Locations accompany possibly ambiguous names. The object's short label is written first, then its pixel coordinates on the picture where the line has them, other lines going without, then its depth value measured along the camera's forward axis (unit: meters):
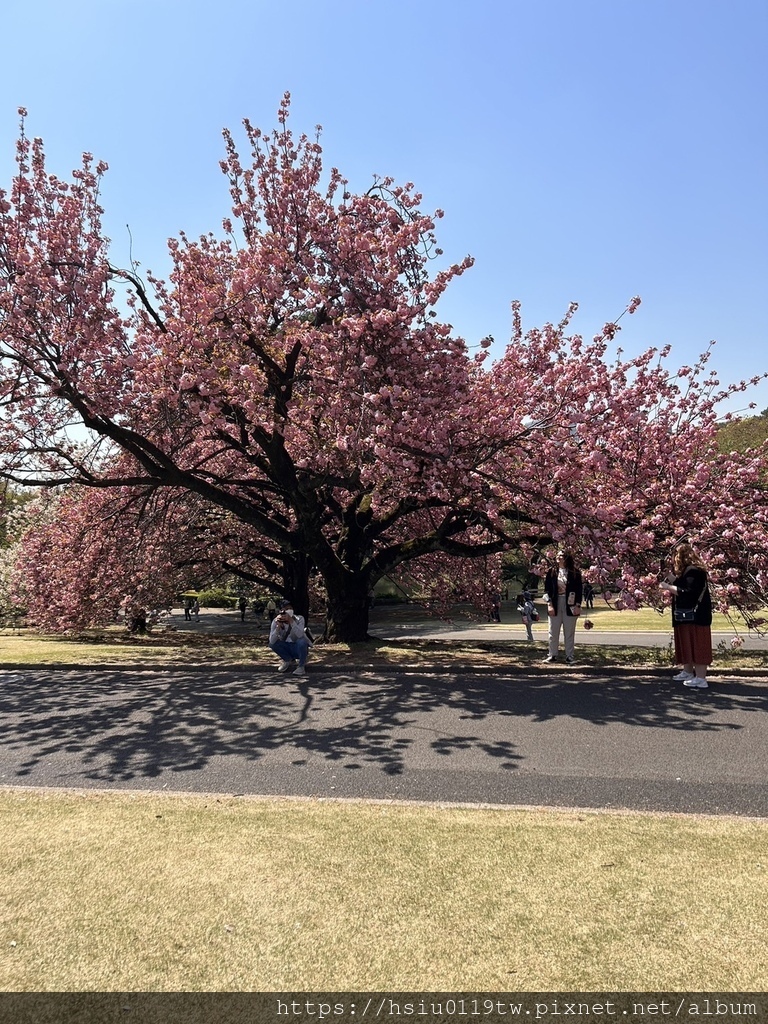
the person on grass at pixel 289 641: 10.47
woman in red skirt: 8.45
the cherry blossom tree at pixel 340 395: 10.27
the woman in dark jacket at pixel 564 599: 10.12
